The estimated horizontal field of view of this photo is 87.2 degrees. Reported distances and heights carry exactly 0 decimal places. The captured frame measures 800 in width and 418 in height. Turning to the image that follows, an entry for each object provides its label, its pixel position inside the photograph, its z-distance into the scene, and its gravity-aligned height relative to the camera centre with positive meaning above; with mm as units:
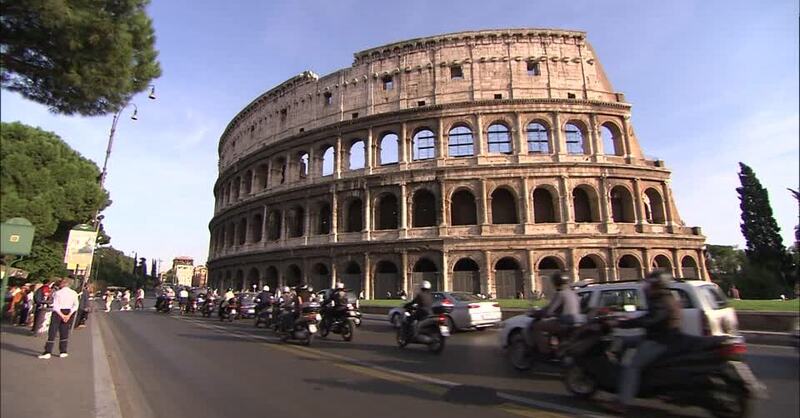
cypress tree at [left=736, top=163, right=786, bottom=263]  28406 +5069
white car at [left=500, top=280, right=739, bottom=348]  6332 -176
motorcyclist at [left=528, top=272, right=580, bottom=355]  6203 -269
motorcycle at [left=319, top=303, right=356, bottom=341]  11357 -666
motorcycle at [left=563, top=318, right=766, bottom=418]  4094 -837
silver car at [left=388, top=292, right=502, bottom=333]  12898 -488
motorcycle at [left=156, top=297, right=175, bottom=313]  24594 -309
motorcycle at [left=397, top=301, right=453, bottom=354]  9141 -771
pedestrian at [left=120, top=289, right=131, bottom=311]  29066 -198
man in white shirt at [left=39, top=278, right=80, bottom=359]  6590 -57
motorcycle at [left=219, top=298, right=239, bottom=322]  19297 -545
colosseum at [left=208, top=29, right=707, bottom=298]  26344 +7542
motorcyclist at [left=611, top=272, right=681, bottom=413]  4410 -395
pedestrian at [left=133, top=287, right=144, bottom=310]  30250 +137
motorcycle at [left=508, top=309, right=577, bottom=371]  6285 -868
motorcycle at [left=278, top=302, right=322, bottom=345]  10578 -647
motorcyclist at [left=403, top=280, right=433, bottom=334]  9742 -175
